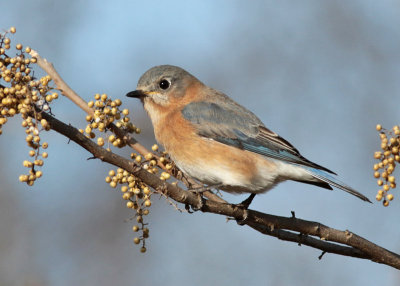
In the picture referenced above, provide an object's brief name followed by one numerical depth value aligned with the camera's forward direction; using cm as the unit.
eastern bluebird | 782
